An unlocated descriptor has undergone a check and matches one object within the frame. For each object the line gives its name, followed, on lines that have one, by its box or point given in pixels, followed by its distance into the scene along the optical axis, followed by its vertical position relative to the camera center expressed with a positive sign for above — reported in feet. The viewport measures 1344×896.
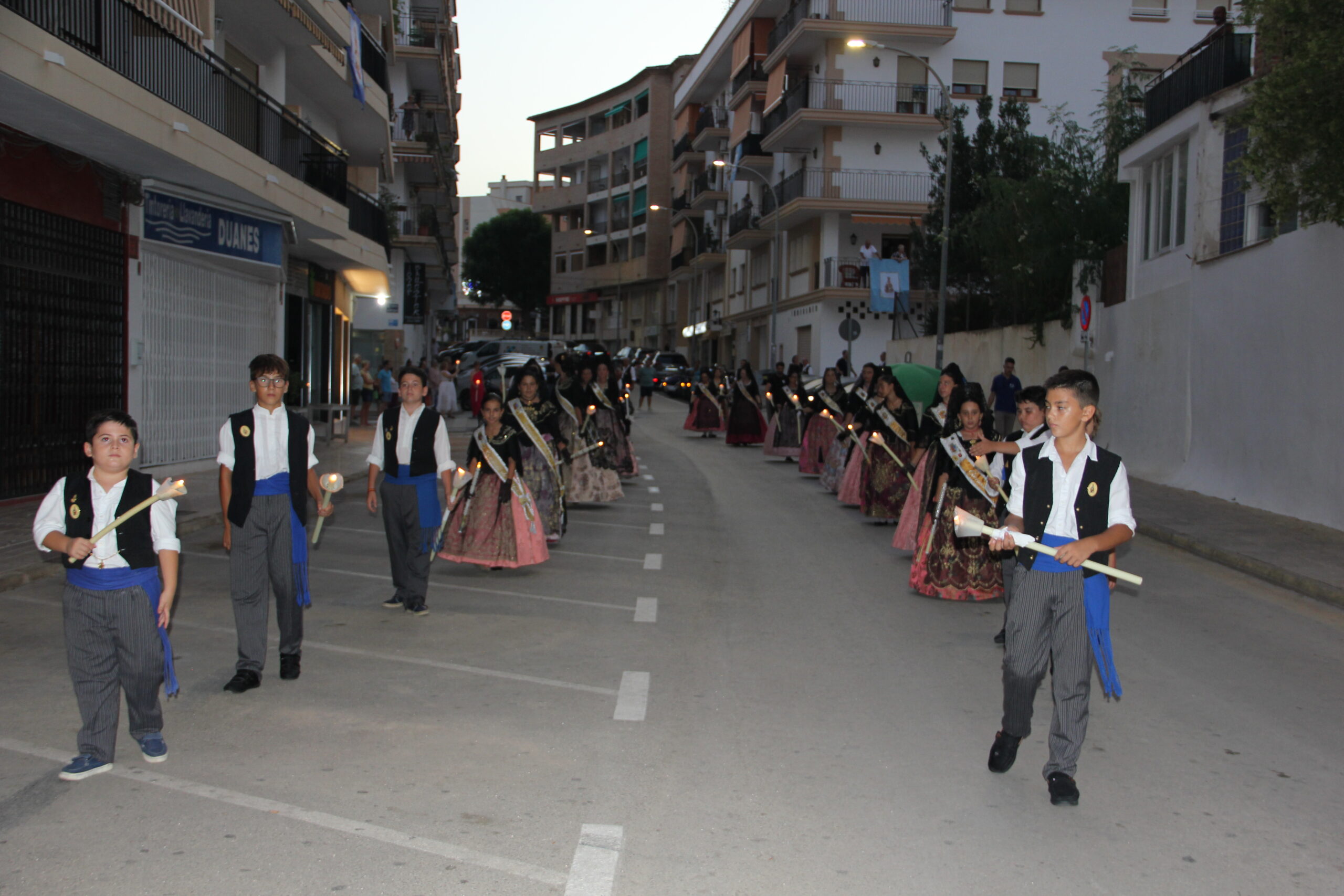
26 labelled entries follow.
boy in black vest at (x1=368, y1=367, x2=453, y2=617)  27.63 -2.09
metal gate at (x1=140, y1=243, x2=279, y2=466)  57.21 +1.26
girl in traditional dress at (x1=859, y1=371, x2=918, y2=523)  42.14 -2.34
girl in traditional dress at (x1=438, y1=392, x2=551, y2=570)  32.89 -3.56
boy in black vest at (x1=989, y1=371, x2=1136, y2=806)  16.07 -2.38
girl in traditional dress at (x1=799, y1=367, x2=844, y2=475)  63.82 -2.55
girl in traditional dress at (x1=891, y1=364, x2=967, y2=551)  32.76 -1.97
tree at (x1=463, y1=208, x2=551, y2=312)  304.50 +30.04
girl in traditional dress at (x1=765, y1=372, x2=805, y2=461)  77.00 -2.16
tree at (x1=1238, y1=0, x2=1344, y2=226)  35.70 +8.47
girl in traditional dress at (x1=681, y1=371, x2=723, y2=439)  103.09 -2.14
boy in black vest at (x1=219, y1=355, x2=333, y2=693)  20.88 -2.23
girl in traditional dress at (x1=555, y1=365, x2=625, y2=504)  48.49 -3.17
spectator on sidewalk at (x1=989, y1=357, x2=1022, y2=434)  77.10 -0.11
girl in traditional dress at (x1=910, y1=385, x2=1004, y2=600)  31.04 -3.90
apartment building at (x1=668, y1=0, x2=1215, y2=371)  141.90 +34.14
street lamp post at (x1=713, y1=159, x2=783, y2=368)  152.87 +13.93
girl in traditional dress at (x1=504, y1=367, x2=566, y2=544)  36.04 -1.85
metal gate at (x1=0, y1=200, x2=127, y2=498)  44.70 +1.27
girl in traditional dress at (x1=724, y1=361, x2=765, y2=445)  91.45 -2.42
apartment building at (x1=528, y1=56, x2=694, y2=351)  254.27 +37.98
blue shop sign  56.29 +6.99
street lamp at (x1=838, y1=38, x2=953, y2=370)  88.02 +11.17
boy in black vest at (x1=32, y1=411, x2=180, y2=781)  16.15 -2.80
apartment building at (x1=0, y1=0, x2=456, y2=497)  43.37 +7.69
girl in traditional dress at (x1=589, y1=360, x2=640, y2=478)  56.59 -1.70
